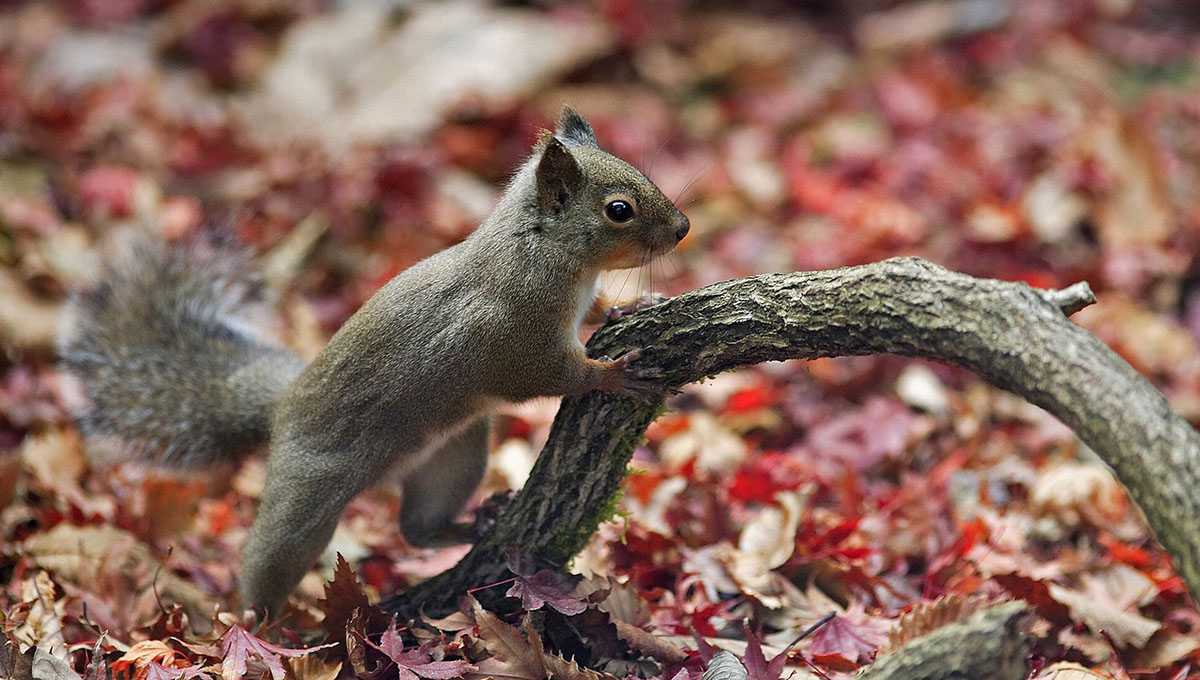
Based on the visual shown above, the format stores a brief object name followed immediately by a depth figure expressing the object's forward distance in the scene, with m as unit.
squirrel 6.38
